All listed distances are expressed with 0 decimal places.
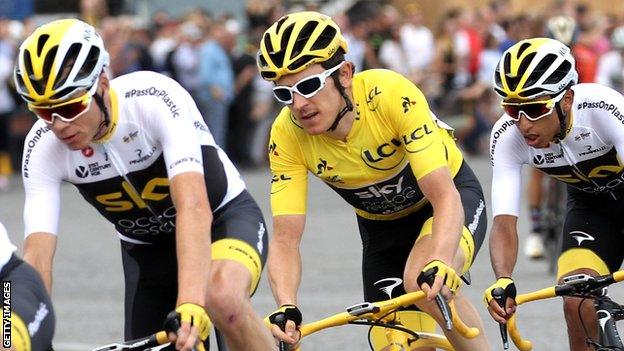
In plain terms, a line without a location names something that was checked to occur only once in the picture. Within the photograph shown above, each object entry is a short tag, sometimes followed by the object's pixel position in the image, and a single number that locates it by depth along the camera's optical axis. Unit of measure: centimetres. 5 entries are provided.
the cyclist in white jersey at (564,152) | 1431
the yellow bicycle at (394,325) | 1266
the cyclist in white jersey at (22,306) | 1100
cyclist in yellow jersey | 1355
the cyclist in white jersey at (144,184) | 1250
